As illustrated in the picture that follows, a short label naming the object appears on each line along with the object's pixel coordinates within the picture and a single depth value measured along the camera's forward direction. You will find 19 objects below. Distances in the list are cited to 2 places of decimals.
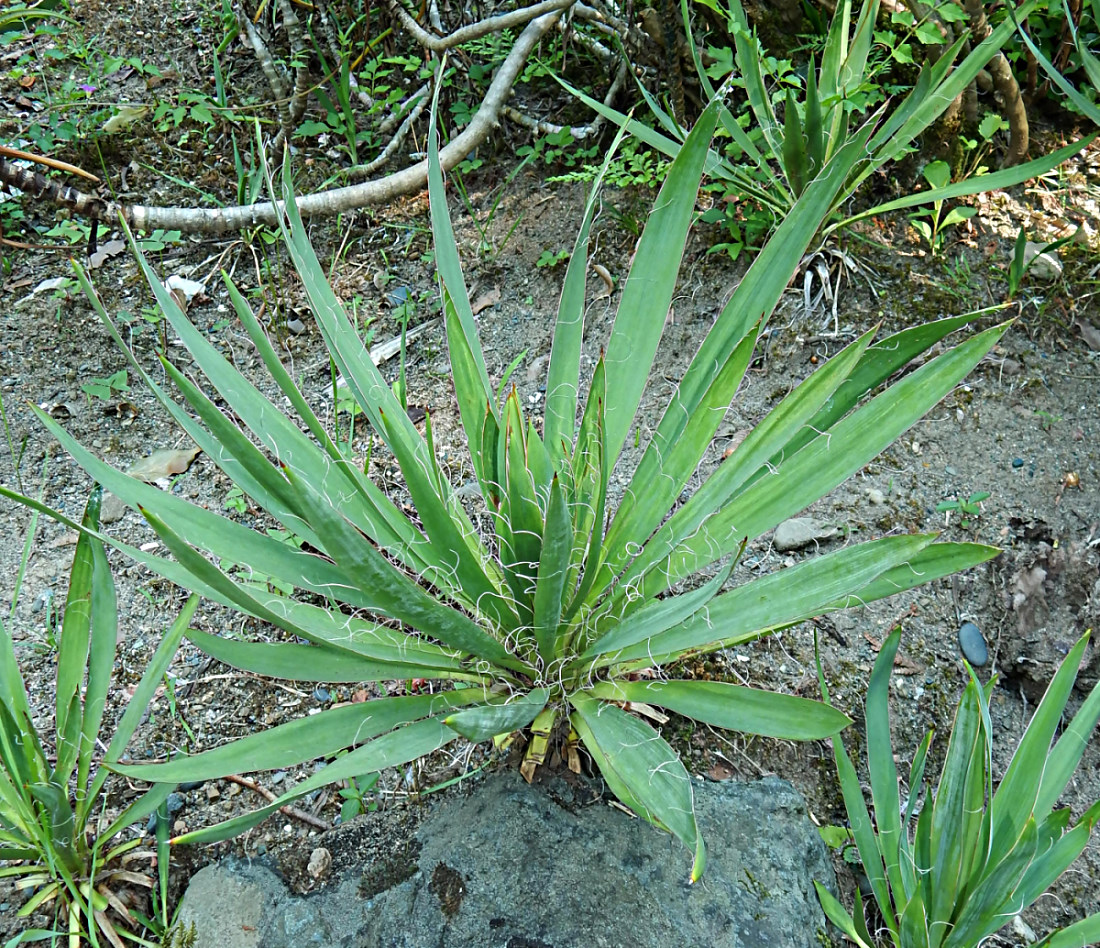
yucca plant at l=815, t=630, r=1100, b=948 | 1.26
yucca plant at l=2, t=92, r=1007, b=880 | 1.19
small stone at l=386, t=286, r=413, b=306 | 2.64
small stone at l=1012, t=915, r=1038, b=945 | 1.50
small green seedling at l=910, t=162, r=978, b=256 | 2.30
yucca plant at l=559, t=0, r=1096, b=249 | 2.04
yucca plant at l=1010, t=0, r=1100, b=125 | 1.96
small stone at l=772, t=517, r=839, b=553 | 1.98
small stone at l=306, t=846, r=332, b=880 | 1.54
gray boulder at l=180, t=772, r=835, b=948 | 1.29
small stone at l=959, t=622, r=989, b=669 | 1.82
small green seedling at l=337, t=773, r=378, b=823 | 1.61
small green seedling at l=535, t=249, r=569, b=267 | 2.57
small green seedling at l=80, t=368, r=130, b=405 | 2.45
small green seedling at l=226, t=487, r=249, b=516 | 2.18
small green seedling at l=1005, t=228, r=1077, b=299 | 2.14
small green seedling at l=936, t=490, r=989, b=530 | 1.99
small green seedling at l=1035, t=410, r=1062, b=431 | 2.12
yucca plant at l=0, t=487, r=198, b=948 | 1.40
